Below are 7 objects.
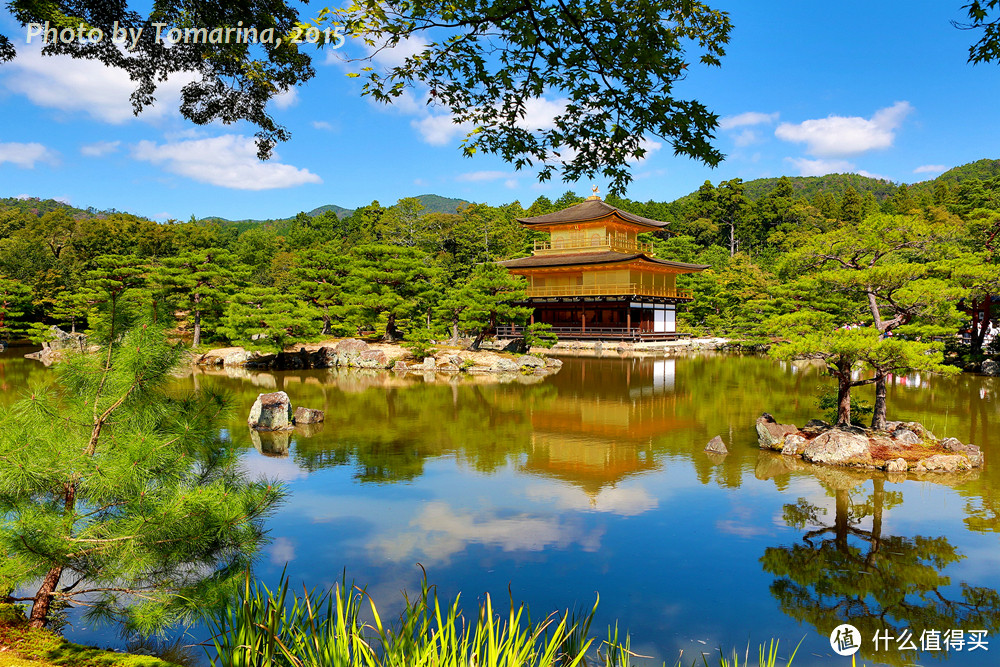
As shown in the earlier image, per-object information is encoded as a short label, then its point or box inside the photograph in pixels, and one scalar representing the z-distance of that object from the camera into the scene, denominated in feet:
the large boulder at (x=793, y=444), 28.88
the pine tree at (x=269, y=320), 66.03
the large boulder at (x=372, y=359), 68.90
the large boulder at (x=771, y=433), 29.89
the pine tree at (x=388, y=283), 75.20
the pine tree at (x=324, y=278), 83.76
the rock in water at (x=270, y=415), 34.86
